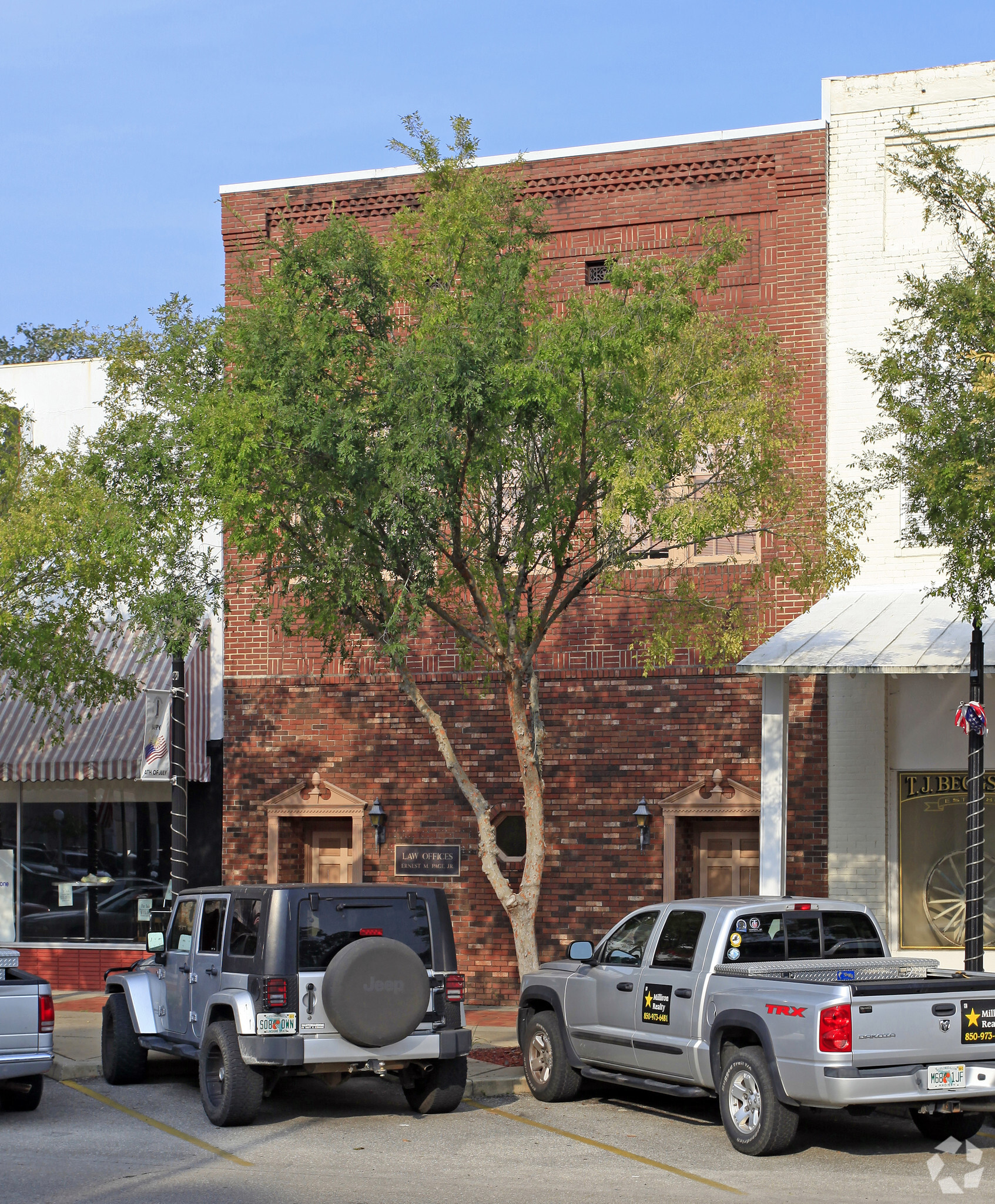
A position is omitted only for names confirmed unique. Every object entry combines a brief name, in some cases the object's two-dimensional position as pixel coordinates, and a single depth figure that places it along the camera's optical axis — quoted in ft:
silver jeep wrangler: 32.96
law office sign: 59.62
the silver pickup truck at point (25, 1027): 34.12
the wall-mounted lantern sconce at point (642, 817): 56.08
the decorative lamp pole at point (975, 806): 40.32
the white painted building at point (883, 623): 50.31
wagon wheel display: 52.24
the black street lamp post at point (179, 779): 49.70
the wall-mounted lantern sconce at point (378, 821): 60.03
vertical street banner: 54.49
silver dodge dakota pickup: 28.73
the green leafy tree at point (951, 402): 39.19
